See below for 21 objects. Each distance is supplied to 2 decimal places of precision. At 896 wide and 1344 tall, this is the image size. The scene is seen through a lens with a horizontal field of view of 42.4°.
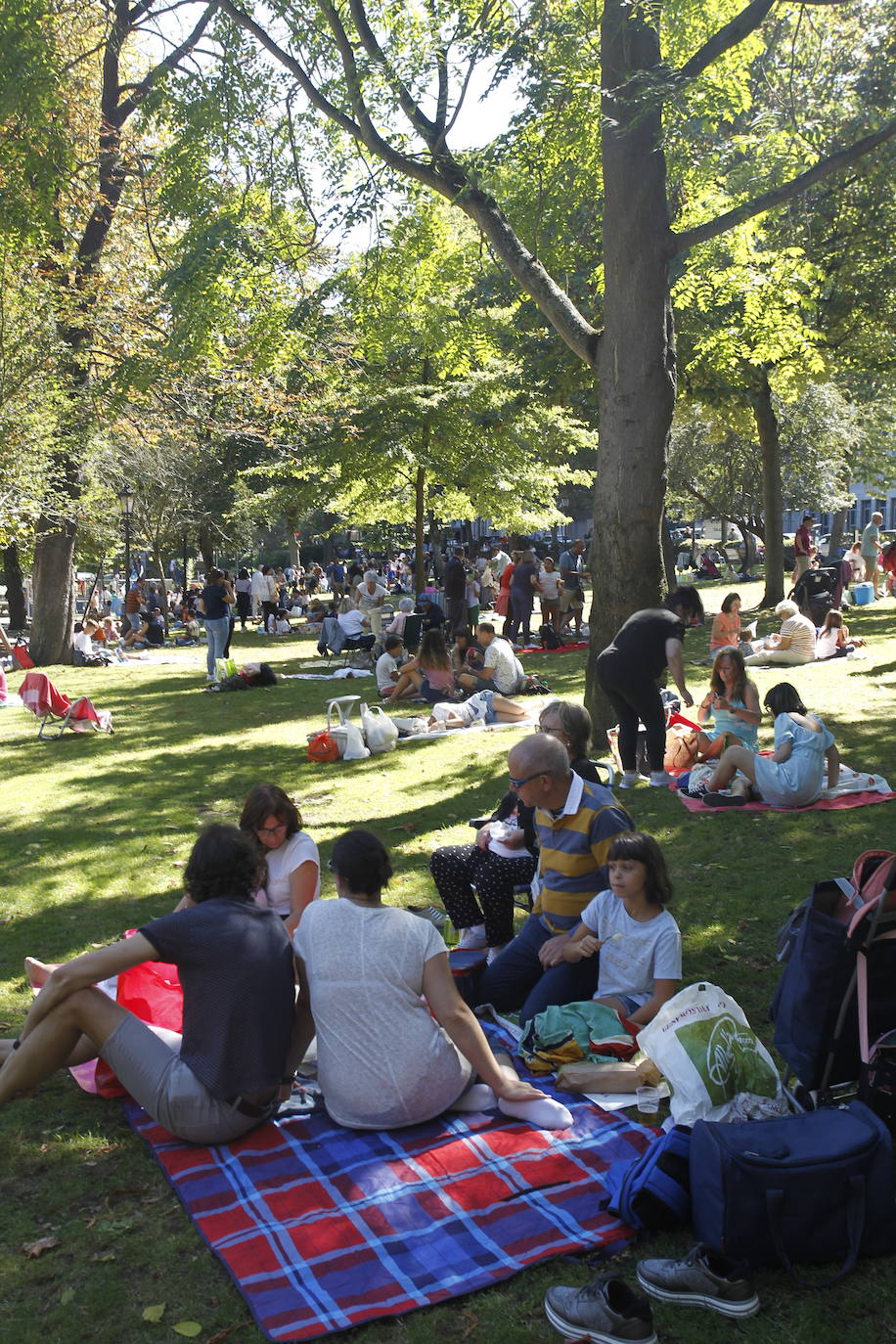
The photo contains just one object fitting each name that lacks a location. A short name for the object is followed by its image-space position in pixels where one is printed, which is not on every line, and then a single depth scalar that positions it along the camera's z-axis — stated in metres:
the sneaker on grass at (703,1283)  3.16
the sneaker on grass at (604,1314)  3.03
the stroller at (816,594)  18.28
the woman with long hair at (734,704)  9.23
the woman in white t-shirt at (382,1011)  4.02
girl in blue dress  8.36
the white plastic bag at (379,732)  11.62
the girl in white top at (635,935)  4.63
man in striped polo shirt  4.99
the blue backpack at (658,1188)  3.47
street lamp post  25.02
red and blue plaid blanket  3.35
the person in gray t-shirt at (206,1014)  4.01
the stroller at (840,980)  3.86
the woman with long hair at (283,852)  5.12
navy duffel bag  3.26
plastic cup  4.27
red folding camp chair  13.48
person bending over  9.02
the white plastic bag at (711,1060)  3.90
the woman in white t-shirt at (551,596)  21.30
